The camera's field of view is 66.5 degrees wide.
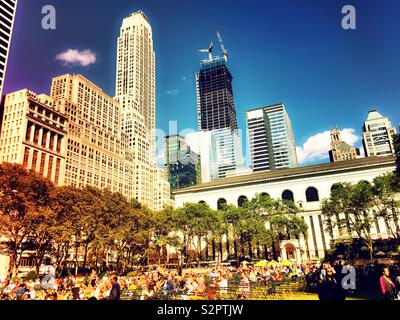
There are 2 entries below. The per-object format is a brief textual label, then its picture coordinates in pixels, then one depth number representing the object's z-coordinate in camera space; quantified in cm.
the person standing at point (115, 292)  1080
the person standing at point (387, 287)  955
